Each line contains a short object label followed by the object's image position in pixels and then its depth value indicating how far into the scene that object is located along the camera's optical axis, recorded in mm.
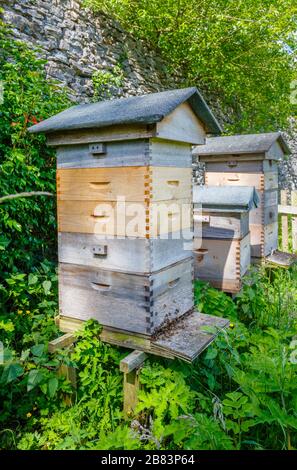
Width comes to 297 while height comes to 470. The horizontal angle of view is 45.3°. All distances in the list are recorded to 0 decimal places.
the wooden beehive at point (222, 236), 3625
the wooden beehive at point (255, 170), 4699
